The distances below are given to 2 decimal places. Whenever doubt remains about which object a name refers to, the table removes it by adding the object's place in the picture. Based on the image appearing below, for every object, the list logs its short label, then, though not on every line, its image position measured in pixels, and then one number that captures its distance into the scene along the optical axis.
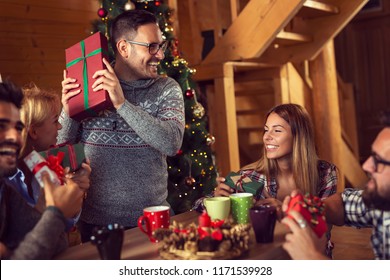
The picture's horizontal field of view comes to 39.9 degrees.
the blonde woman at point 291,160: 1.57
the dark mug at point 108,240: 1.05
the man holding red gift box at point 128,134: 1.59
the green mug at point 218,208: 1.28
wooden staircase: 3.60
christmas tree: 3.00
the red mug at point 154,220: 1.23
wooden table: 1.12
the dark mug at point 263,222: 1.15
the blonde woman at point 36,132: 1.26
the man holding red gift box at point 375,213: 1.01
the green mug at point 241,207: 1.31
